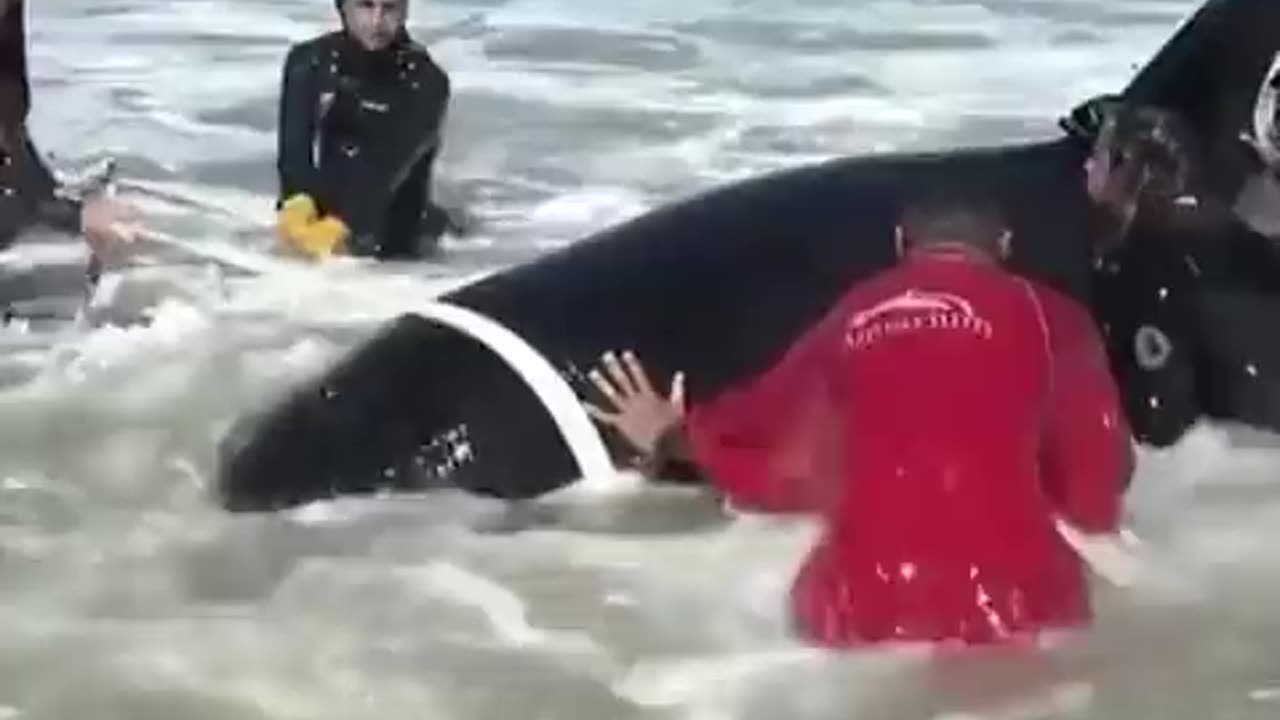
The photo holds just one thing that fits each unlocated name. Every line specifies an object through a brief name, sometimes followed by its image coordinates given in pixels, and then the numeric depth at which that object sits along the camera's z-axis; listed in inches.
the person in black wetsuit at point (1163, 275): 151.9
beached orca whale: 151.7
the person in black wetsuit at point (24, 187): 200.7
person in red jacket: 114.0
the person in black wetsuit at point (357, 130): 227.9
